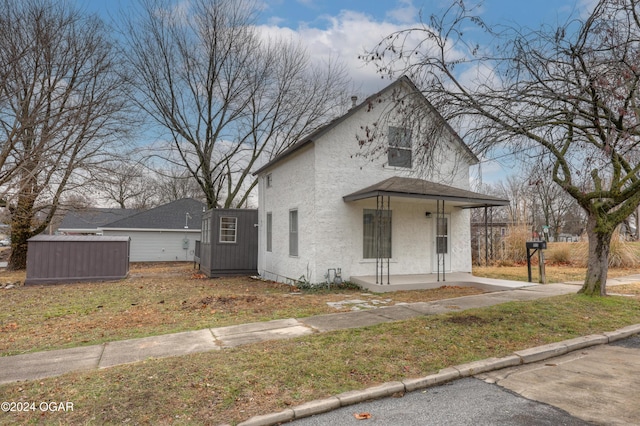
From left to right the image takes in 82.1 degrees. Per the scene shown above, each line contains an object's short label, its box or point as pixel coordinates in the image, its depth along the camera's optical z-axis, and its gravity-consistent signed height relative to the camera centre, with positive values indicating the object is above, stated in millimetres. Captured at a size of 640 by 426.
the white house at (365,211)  11047 +850
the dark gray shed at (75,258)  13266 -896
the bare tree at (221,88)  18547 +8114
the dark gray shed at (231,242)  15336 -255
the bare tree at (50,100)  11266 +4671
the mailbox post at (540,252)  10922 -416
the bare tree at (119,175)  14625 +2491
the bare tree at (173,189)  40000 +5364
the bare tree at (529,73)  5773 +2786
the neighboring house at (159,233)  27719 +204
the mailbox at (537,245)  10875 -187
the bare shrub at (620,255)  16141 -693
